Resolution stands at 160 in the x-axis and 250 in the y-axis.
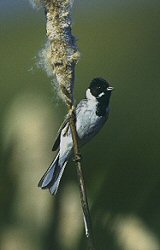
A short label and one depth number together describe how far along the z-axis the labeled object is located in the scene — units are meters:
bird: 6.43
